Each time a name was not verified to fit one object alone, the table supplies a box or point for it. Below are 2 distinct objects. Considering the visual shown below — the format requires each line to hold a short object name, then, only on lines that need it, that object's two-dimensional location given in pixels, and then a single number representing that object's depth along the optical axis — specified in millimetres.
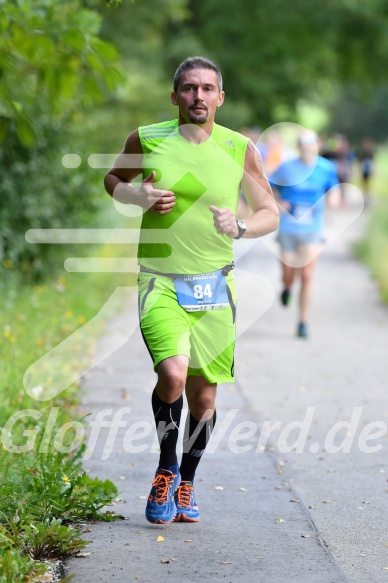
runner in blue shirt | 25406
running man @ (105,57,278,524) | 10727
